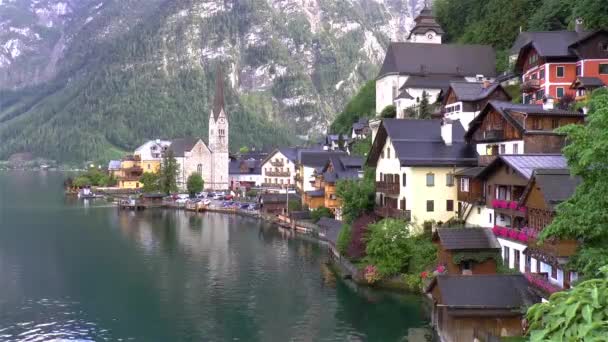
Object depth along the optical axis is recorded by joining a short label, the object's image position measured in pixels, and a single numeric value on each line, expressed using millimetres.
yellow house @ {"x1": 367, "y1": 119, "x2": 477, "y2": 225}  40594
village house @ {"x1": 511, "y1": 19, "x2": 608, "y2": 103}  51062
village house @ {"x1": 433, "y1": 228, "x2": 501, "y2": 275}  33094
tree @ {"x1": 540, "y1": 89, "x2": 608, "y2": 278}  17812
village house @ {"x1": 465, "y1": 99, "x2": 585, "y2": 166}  35656
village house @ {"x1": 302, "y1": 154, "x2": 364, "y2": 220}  66688
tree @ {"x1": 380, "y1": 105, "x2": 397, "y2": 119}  77419
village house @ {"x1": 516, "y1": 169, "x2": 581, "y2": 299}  24297
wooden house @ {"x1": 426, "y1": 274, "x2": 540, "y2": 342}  25641
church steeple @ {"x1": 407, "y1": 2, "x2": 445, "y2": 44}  97812
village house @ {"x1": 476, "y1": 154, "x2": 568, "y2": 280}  29938
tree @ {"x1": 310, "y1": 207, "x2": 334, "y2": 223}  67562
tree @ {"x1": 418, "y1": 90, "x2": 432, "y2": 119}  65250
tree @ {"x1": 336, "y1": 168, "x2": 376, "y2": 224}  47434
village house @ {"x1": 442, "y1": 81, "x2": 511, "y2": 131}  48281
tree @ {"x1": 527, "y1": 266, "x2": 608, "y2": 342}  6977
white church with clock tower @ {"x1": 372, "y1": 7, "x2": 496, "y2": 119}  76750
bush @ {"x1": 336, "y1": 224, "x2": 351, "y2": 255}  45375
